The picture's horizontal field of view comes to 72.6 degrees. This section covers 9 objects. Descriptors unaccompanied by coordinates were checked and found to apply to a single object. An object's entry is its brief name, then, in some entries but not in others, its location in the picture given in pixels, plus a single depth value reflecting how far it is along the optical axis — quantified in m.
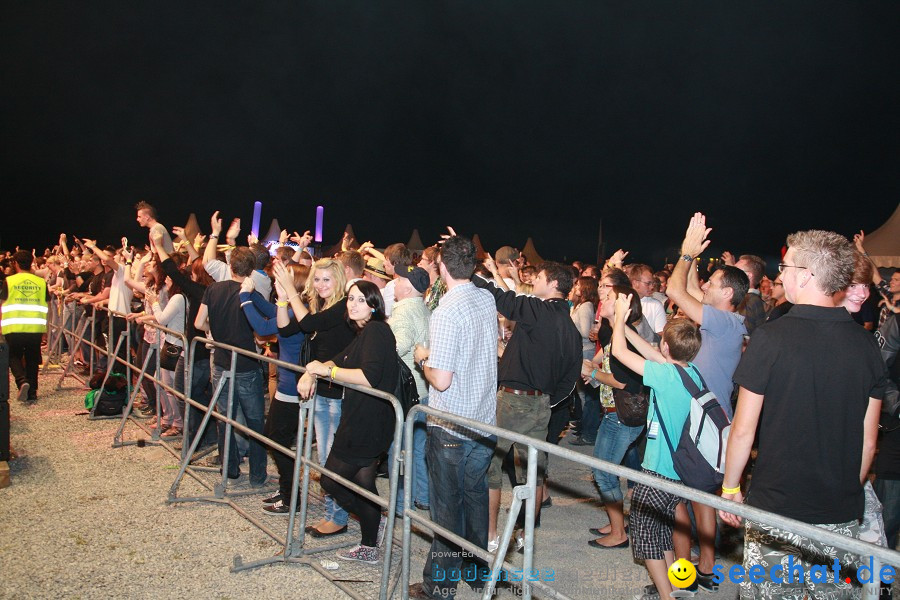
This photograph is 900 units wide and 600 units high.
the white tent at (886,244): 13.35
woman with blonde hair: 5.03
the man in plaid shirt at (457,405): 3.88
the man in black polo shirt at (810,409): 2.60
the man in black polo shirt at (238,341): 6.06
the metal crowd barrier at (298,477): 3.78
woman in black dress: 4.30
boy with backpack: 3.74
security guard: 9.33
